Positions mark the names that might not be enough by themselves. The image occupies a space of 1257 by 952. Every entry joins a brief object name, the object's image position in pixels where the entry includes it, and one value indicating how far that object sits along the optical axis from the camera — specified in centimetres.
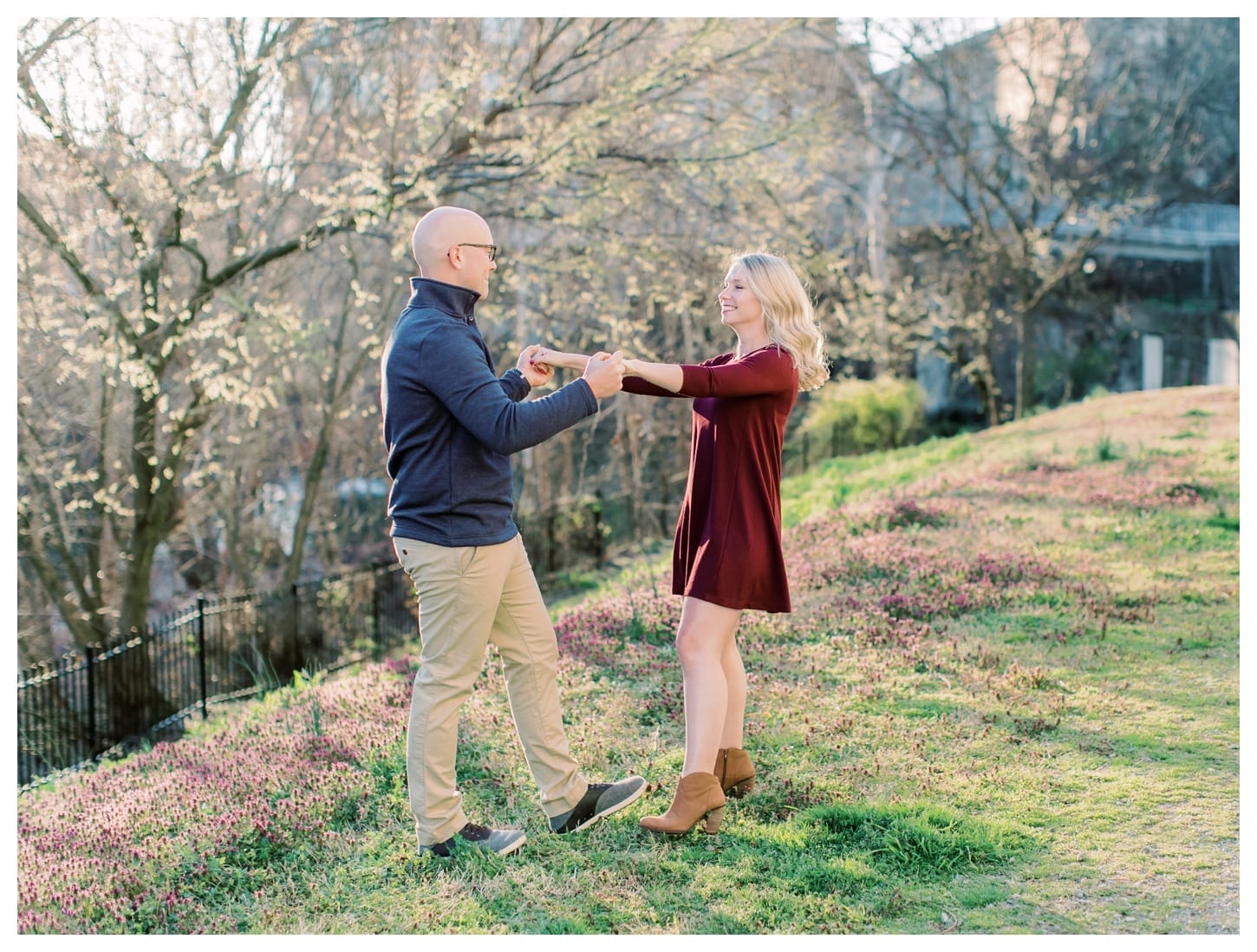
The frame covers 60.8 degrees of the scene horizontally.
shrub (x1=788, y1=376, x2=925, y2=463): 2331
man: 387
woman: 425
